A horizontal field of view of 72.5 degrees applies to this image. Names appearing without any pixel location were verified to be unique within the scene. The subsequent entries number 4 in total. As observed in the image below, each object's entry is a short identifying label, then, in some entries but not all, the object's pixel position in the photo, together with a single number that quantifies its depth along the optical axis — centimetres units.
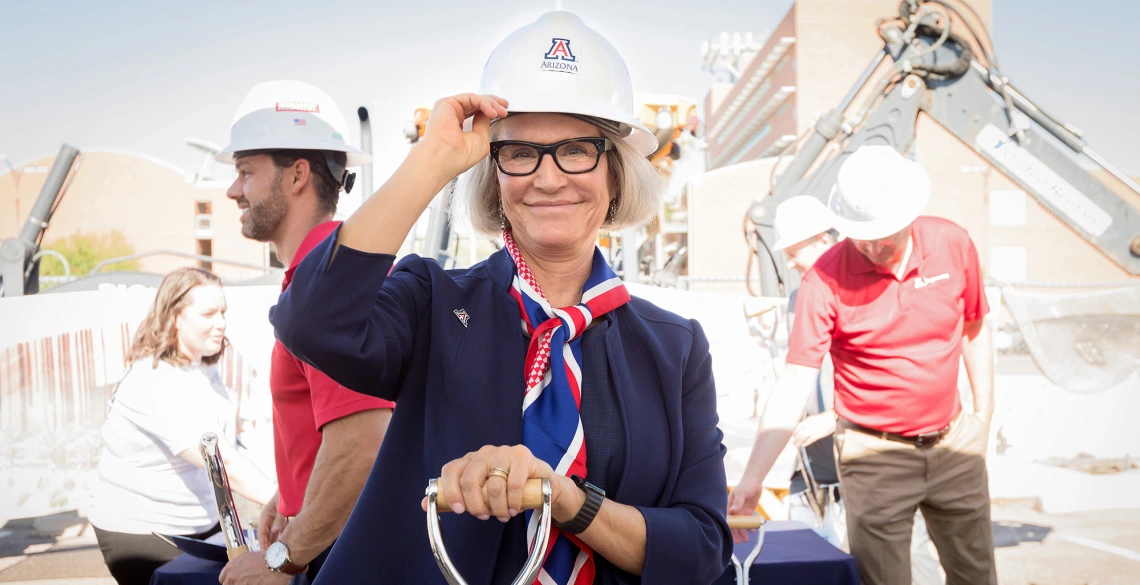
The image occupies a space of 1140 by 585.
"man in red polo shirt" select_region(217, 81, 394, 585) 191
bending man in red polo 359
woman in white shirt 368
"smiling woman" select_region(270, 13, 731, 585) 122
